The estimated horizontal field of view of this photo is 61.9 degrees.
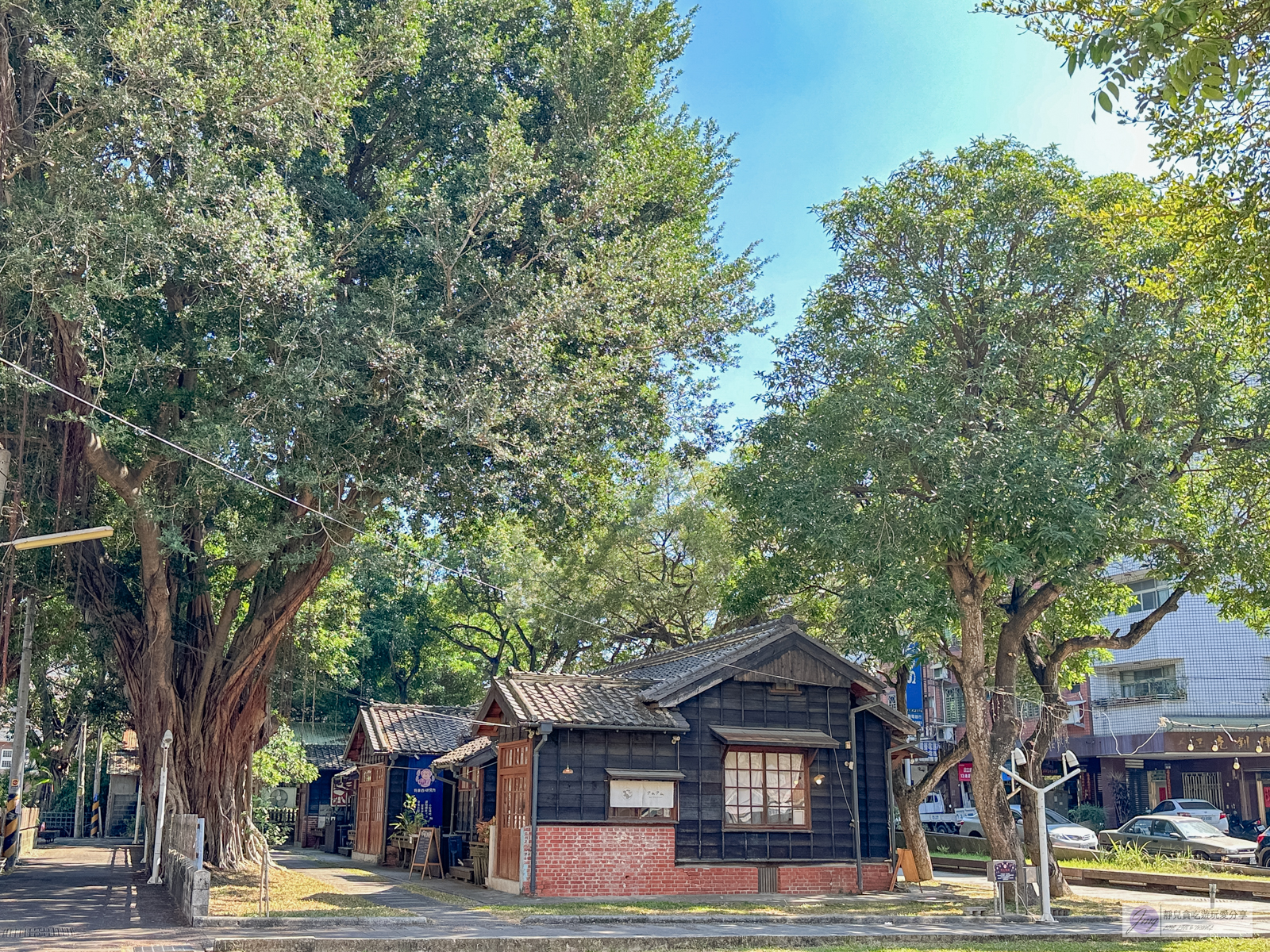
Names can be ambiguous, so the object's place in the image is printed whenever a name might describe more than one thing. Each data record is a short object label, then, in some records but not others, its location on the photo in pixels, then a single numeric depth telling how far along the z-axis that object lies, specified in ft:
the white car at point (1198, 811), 106.93
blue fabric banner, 87.04
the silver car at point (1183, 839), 87.45
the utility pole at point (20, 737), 77.10
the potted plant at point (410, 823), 86.17
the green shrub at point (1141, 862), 79.10
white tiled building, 117.70
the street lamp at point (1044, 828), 55.31
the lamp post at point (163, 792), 65.36
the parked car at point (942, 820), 131.23
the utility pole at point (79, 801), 133.90
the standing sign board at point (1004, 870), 56.80
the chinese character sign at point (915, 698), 161.95
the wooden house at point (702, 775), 61.87
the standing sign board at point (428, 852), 79.46
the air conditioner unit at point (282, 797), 144.13
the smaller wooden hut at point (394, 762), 90.17
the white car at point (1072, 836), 99.09
